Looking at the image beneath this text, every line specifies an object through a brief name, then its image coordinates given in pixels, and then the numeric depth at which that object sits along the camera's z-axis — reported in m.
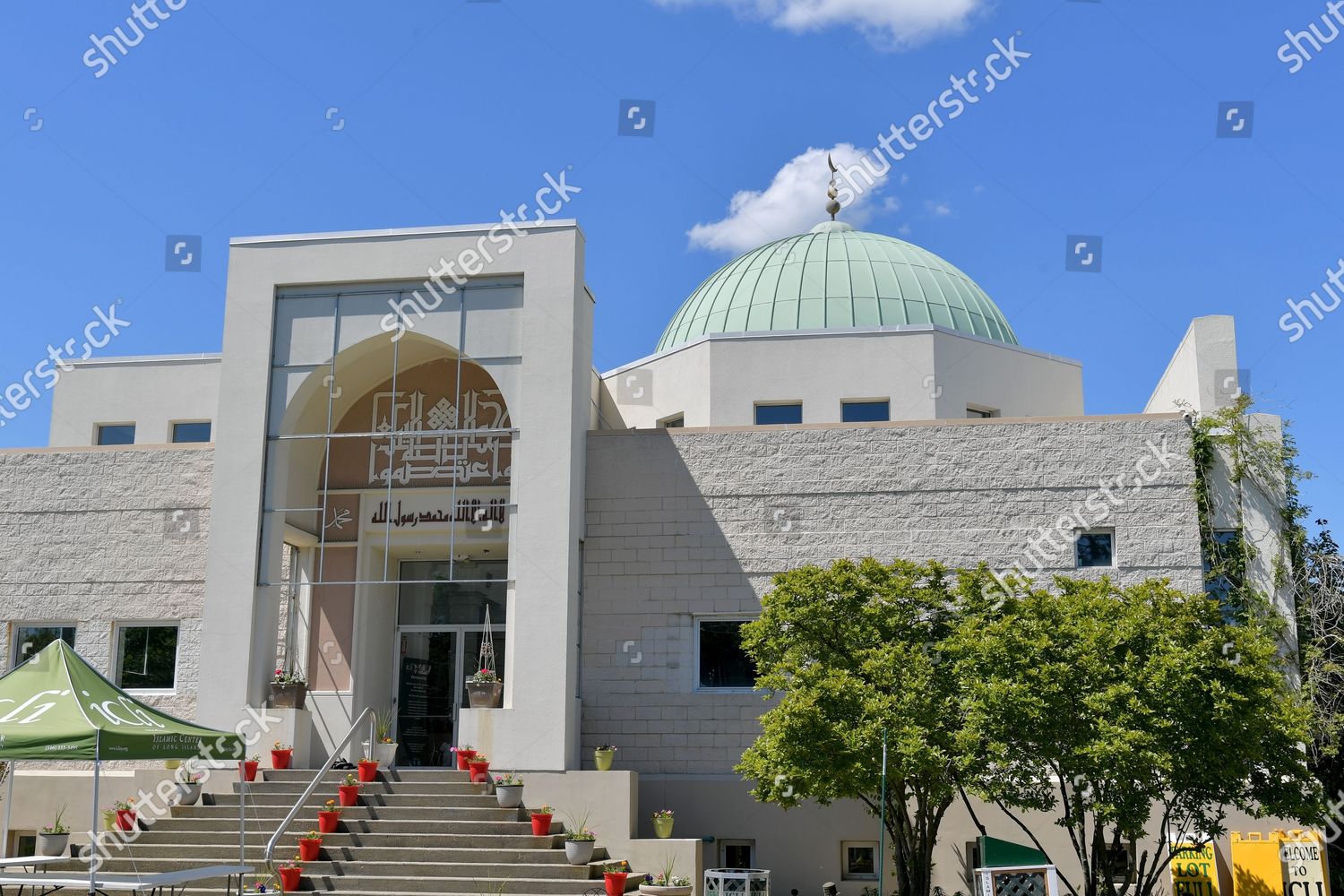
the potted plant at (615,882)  14.71
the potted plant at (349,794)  16.59
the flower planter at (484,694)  17.62
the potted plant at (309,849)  15.52
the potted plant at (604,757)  17.75
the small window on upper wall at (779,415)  23.16
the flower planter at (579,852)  15.43
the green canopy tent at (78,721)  12.00
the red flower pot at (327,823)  16.09
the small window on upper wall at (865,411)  23.08
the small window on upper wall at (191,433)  23.86
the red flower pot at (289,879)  14.91
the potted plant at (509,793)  16.44
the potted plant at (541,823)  15.94
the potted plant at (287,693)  18.17
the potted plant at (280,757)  17.55
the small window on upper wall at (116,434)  24.16
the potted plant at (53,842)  16.88
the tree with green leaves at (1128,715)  14.02
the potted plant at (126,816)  16.25
